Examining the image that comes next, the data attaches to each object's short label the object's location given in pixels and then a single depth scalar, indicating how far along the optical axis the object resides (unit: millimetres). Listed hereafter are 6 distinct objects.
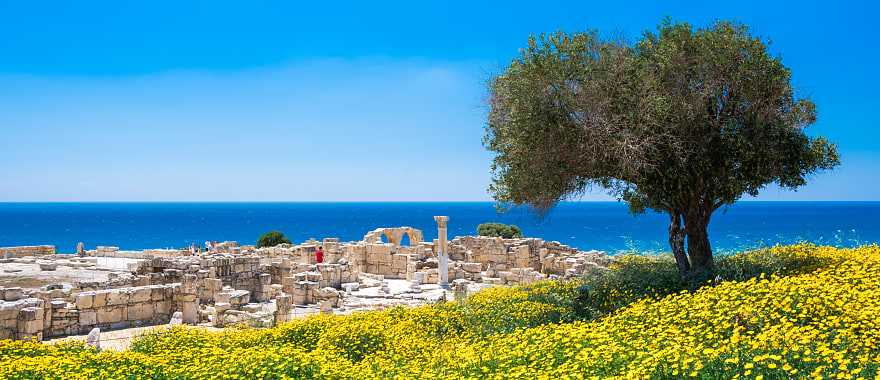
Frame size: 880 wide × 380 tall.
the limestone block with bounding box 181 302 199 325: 19422
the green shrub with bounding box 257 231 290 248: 46391
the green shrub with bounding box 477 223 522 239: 45625
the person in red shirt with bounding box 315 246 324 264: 34406
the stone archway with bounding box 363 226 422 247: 40344
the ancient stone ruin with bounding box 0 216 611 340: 18125
